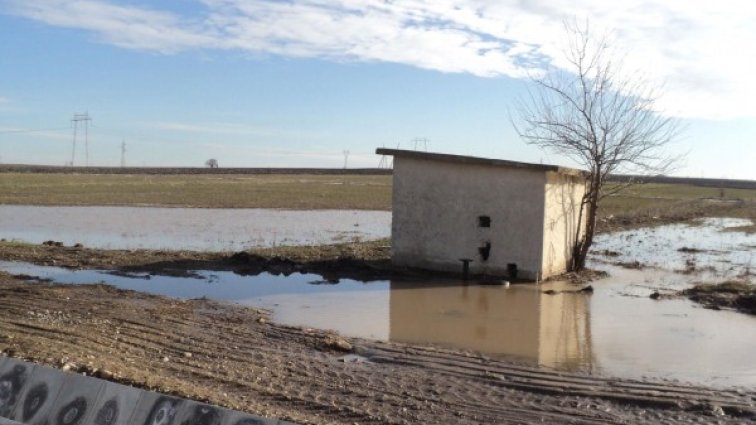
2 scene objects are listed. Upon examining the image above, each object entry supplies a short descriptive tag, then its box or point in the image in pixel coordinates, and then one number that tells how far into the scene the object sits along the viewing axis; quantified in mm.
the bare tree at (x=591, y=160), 19703
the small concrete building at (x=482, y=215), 17438
